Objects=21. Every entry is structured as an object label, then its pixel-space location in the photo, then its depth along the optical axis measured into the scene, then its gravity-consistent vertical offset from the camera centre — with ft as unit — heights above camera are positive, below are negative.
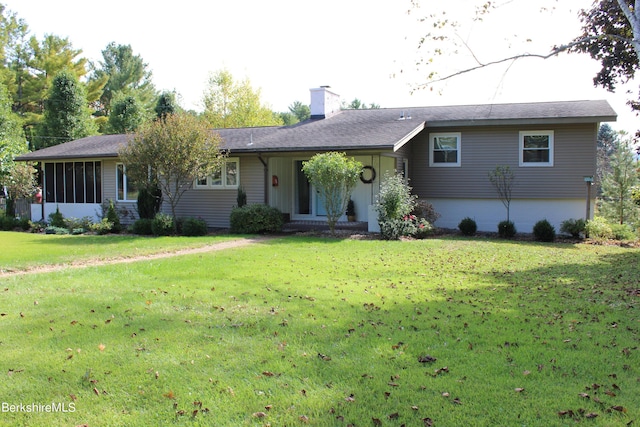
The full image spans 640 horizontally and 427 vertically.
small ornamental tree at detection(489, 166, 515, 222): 54.70 +1.13
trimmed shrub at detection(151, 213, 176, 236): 51.21 -3.43
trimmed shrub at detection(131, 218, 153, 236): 52.85 -3.74
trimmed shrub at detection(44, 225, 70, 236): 55.55 -4.38
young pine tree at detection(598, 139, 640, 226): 70.64 +0.99
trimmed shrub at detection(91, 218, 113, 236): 54.60 -3.87
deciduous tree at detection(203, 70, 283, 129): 136.56 +24.95
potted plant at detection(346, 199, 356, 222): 55.72 -2.26
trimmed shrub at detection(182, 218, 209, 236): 51.24 -3.74
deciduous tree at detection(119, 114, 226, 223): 48.78 +4.23
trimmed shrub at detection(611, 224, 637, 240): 49.52 -4.16
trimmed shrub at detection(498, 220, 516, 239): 49.80 -3.86
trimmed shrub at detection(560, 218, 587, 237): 48.75 -3.50
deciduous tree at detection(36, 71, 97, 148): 101.40 +17.07
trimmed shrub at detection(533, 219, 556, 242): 47.19 -3.86
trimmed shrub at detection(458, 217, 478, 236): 51.34 -3.67
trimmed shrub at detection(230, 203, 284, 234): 51.26 -2.90
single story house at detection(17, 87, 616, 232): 52.90 +3.62
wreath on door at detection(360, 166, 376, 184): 54.49 +1.93
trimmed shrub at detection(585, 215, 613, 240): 48.37 -3.79
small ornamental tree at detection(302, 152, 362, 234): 45.98 +1.35
